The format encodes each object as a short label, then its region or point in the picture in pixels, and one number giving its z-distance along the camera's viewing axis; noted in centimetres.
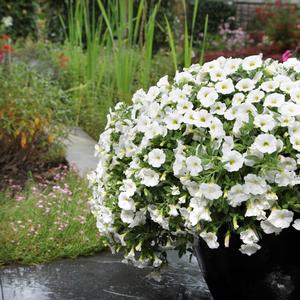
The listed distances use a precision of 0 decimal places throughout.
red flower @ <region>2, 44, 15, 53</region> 688
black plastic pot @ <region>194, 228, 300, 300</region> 251
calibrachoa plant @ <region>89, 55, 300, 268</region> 233
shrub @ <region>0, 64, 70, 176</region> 496
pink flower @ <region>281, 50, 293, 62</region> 411
